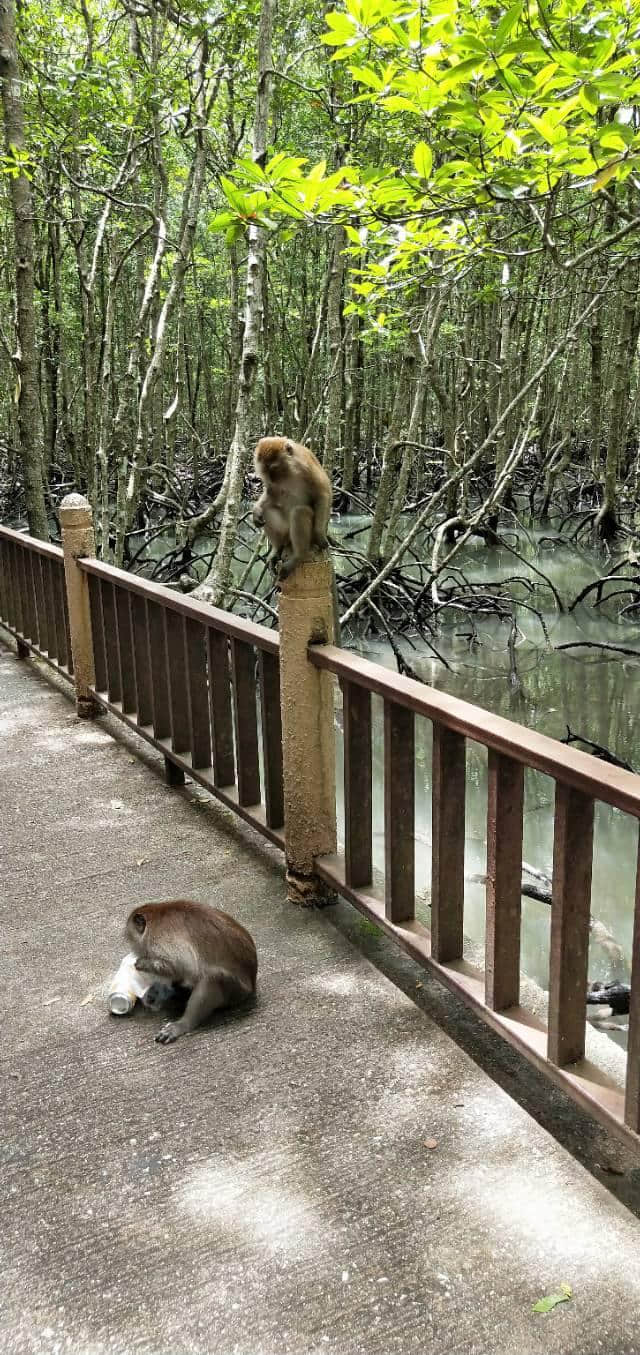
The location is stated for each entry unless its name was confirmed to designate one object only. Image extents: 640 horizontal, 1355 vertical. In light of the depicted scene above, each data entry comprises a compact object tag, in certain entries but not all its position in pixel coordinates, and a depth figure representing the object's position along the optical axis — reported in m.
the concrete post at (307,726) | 3.28
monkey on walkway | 2.80
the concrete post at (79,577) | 5.33
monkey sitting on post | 3.24
